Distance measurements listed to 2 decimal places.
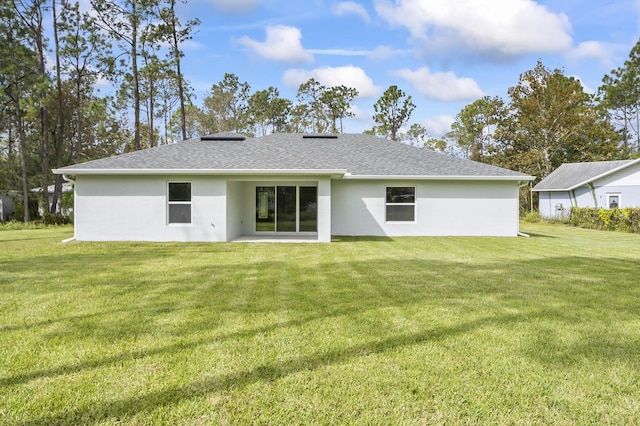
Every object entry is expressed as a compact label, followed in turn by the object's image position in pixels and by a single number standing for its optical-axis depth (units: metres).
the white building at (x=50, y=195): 25.94
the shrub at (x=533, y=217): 25.83
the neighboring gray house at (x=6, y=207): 27.77
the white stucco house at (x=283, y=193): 12.68
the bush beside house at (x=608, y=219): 17.17
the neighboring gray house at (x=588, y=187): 21.22
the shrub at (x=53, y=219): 21.20
